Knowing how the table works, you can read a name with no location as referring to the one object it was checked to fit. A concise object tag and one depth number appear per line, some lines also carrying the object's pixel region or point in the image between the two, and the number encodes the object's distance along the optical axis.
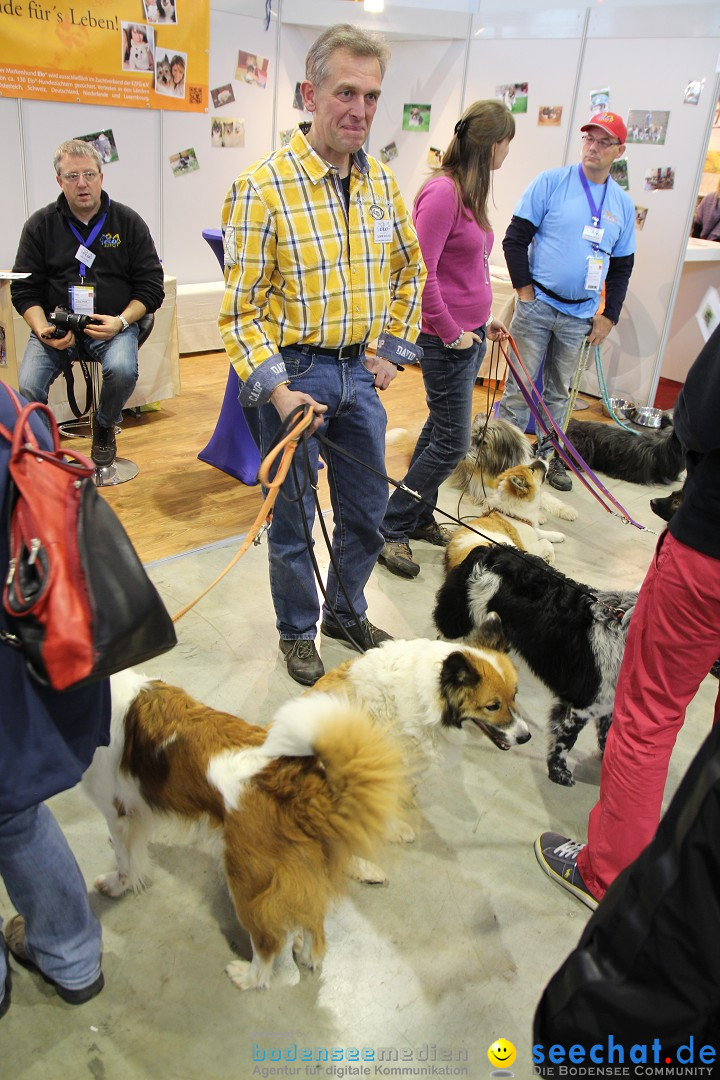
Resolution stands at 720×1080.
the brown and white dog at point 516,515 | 3.16
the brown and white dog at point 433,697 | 1.93
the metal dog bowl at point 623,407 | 5.77
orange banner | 4.69
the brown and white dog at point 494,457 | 3.88
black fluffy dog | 4.64
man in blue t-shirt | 3.90
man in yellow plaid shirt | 2.04
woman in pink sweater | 2.85
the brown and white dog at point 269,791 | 1.45
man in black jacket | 3.70
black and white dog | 2.26
